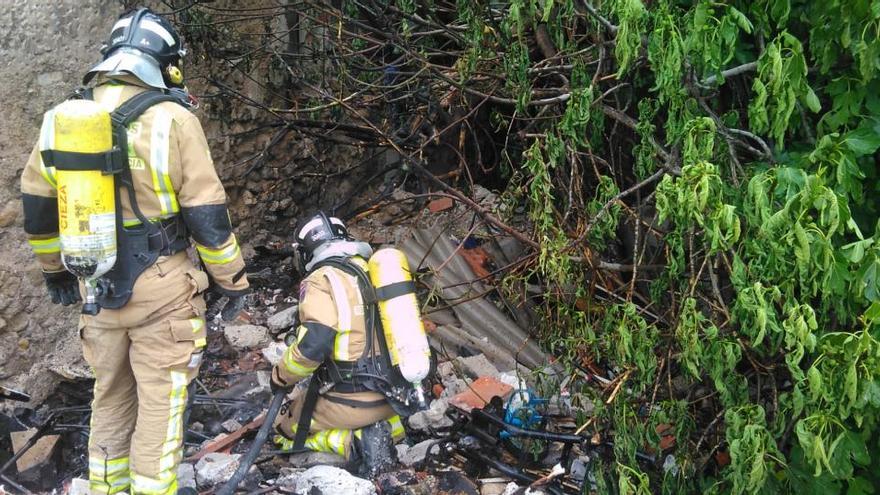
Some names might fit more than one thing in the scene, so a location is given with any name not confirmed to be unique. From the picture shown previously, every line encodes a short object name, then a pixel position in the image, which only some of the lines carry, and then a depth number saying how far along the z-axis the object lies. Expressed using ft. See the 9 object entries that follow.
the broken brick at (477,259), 19.26
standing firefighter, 9.96
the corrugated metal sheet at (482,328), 17.75
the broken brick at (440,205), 22.20
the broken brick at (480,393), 15.56
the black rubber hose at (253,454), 12.16
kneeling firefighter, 12.30
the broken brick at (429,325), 18.66
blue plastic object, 14.07
